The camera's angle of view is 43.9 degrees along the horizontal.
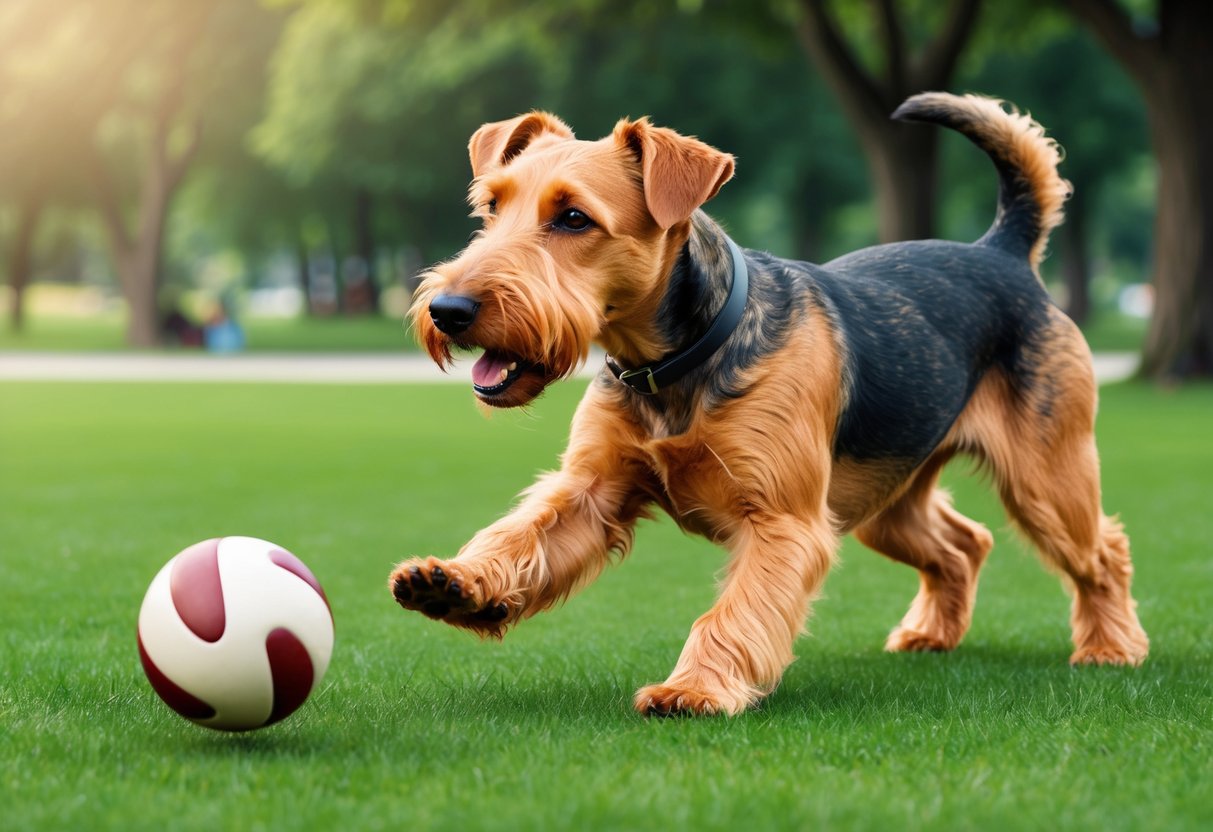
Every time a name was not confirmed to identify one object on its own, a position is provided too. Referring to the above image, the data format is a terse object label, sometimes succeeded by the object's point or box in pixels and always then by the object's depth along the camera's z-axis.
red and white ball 4.01
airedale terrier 4.63
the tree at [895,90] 20.91
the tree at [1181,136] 19.92
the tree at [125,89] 33.25
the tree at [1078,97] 34.94
